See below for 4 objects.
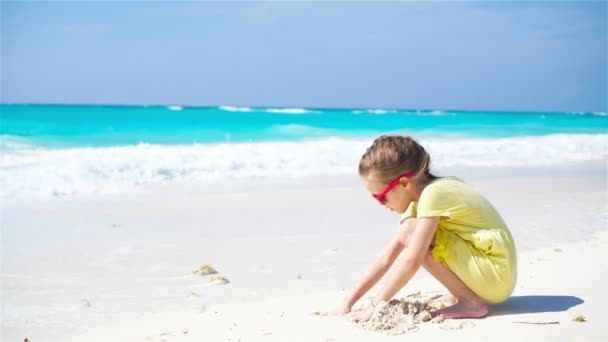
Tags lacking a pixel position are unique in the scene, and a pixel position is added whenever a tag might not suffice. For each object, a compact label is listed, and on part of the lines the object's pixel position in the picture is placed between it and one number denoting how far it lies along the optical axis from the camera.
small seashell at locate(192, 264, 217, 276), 4.51
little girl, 2.91
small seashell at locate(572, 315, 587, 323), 2.92
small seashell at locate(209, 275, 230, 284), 4.29
